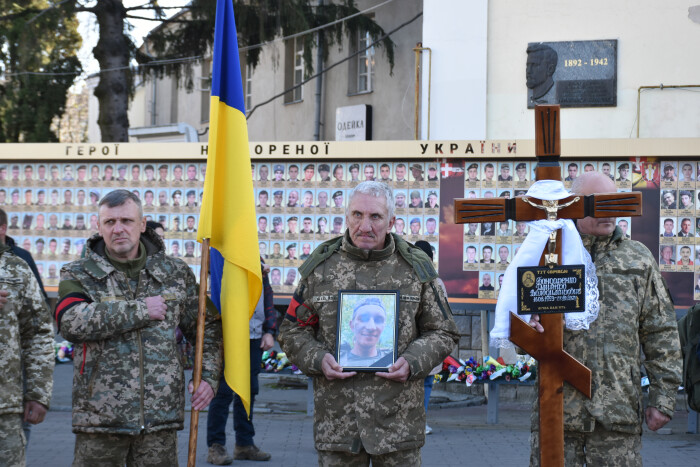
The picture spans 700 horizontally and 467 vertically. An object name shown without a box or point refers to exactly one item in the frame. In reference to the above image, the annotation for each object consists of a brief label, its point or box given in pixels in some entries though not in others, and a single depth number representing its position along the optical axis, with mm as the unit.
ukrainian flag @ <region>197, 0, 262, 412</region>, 4984
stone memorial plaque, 11695
